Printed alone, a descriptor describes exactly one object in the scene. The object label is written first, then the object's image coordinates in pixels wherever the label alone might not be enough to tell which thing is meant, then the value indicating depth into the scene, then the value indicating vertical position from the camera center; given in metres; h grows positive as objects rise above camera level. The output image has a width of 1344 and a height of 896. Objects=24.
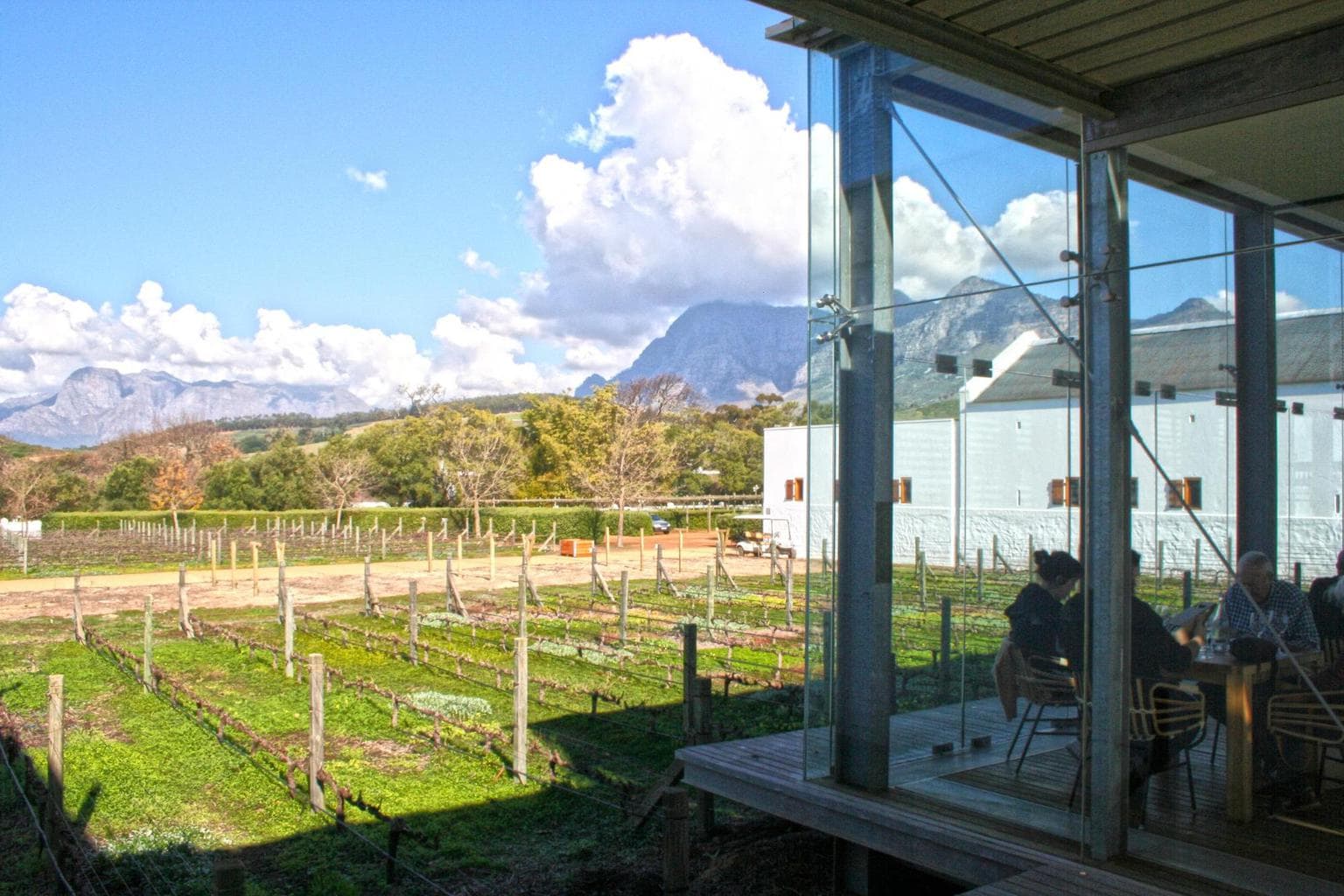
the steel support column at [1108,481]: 4.07 +0.02
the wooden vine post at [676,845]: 4.05 -1.34
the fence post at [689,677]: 7.14 -1.29
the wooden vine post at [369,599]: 18.57 -1.96
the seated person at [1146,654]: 4.23 -0.66
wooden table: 4.29 -0.92
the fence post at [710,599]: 16.55 -1.75
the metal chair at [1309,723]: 4.23 -0.93
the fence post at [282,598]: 14.07 -1.47
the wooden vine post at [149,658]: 12.14 -2.00
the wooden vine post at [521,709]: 8.12 -1.67
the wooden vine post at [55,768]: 6.62 -1.73
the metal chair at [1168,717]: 4.25 -0.92
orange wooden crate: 36.14 -2.14
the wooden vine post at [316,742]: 7.69 -1.83
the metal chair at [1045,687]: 4.42 -0.84
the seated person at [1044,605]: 4.46 -0.50
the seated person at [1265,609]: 4.54 -0.52
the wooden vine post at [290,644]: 12.80 -1.87
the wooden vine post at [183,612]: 16.36 -1.91
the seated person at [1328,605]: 4.70 -0.51
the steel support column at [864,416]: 5.10 +0.33
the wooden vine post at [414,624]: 13.43 -1.72
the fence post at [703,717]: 6.82 -1.48
